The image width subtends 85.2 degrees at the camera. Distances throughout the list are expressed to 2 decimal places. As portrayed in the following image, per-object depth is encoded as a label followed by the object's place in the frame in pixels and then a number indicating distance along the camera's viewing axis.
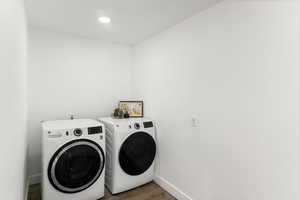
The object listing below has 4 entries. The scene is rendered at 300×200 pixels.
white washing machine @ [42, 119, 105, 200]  1.71
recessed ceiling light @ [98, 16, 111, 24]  1.99
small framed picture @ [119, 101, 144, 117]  2.76
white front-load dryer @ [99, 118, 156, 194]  2.12
